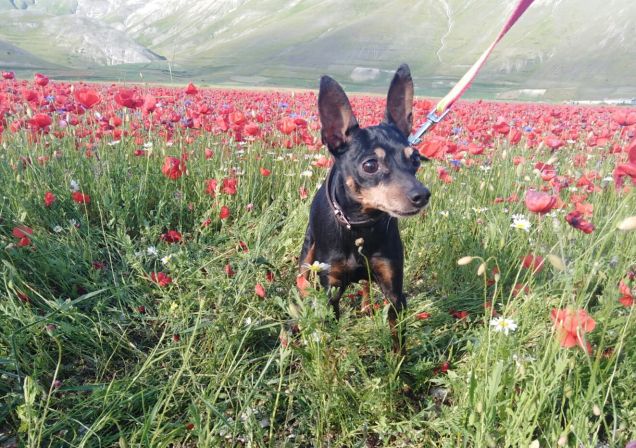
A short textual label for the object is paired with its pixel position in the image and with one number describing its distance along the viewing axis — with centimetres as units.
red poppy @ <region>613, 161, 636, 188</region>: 113
